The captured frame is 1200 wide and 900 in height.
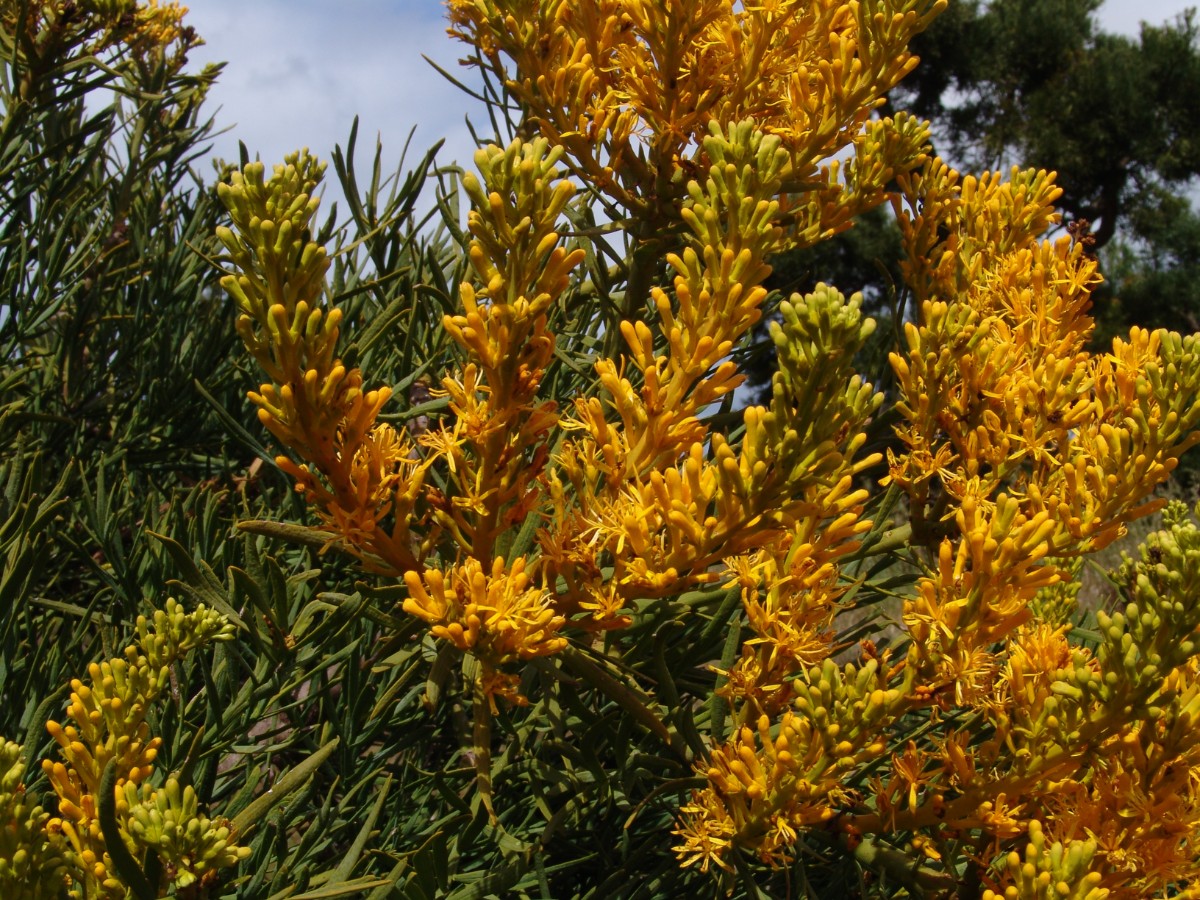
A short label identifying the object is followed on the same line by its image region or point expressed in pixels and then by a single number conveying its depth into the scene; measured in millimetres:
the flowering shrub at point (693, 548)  738
